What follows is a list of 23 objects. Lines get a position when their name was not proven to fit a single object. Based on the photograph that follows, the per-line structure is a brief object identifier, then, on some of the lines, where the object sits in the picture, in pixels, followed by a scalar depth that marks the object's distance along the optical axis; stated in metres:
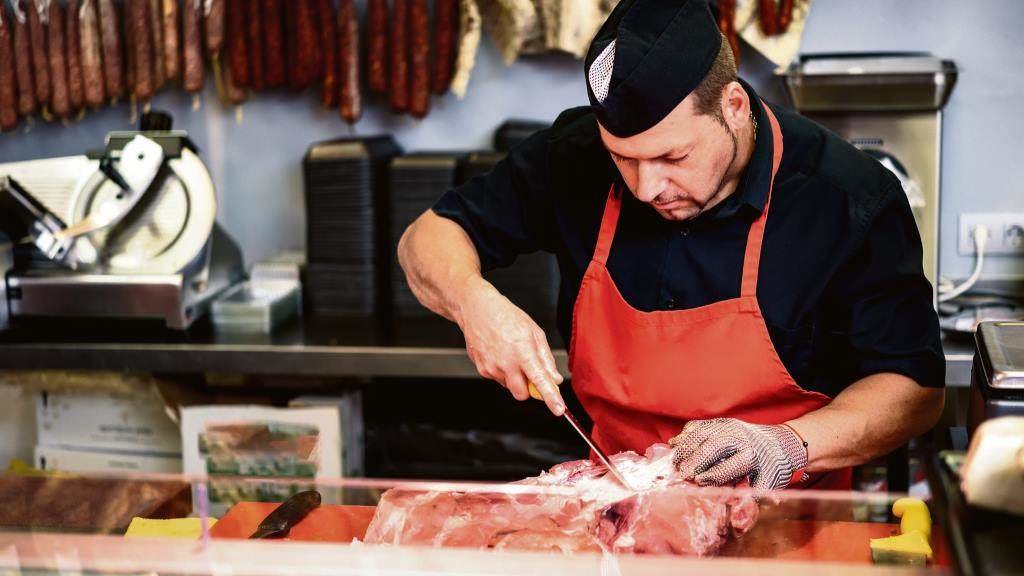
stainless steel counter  3.26
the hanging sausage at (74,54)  3.96
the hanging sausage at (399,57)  3.82
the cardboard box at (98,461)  3.67
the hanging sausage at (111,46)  3.96
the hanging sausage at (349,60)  3.88
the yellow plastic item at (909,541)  1.54
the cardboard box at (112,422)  3.67
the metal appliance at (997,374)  1.51
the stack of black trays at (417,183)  3.66
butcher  1.86
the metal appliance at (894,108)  3.33
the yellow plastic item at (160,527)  1.67
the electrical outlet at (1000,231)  3.75
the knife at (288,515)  1.70
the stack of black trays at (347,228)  3.71
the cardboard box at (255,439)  3.42
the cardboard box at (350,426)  3.51
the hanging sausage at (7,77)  3.99
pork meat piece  1.51
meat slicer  3.40
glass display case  1.34
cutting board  1.51
